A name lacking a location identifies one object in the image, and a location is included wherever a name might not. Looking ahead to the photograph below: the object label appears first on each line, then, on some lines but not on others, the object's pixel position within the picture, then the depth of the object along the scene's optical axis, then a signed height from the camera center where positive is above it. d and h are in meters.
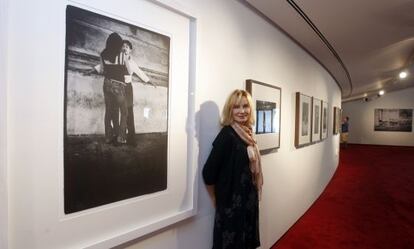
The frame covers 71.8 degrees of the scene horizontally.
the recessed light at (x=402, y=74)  7.06 +1.36
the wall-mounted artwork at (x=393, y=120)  16.34 +0.42
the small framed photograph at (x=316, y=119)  4.90 +0.12
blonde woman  1.95 -0.35
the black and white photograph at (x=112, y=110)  1.16 +0.06
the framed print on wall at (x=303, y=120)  3.99 +0.09
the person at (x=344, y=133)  16.62 -0.39
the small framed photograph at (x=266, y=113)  2.72 +0.13
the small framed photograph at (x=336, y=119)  7.79 +0.19
